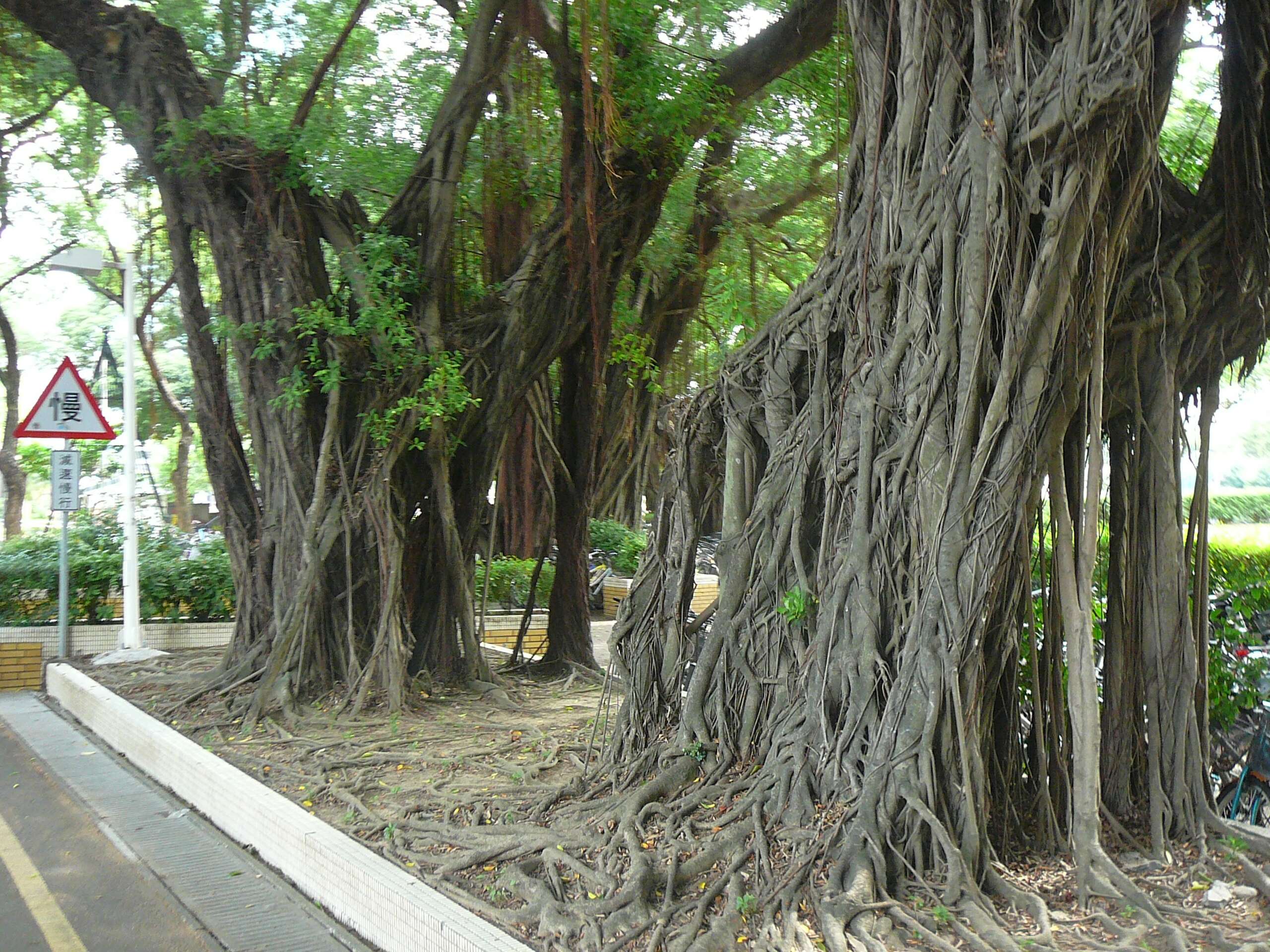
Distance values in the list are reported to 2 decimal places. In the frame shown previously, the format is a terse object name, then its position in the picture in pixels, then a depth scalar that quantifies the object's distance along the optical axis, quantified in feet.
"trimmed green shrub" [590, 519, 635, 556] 58.80
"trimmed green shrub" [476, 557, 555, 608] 44.93
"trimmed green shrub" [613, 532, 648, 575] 57.41
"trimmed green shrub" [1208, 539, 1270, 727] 17.98
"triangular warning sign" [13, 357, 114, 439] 32.91
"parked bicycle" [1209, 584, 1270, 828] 16.10
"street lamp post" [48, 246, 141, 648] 34.14
